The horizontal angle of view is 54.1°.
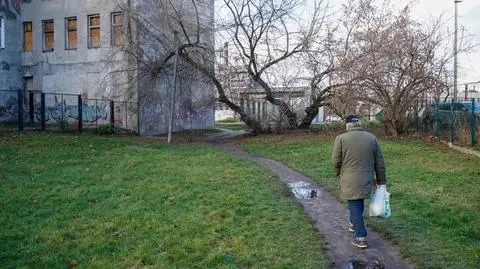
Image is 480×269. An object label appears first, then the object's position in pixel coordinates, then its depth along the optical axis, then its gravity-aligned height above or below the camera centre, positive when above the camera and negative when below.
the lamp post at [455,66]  19.81 +2.11
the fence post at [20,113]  20.98 +0.09
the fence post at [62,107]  27.57 +0.46
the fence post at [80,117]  23.89 -0.11
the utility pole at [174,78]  21.52 +1.70
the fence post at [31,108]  28.11 +0.42
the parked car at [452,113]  16.38 +0.05
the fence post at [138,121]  25.68 -0.37
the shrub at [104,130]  24.02 -0.78
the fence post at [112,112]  25.94 +0.13
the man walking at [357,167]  5.96 -0.67
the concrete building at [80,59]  24.78 +3.30
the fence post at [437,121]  19.39 -0.27
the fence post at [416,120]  21.51 -0.26
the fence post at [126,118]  26.04 -0.21
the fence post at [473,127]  15.52 -0.42
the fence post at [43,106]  22.62 +0.43
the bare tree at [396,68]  19.66 +1.96
